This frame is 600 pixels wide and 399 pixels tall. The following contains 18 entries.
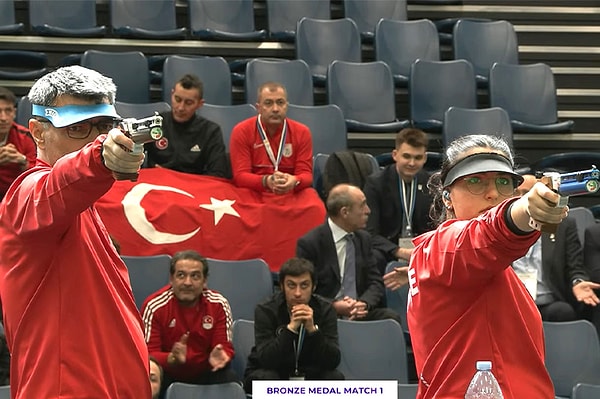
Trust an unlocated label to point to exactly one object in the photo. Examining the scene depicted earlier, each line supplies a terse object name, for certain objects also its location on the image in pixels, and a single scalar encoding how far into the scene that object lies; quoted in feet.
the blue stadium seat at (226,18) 66.80
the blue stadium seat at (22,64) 61.16
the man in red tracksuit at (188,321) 42.96
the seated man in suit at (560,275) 47.91
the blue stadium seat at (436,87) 63.62
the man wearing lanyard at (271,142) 54.08
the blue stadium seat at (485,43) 68.08
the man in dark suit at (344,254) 47.88
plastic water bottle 20.84
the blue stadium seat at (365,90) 62.85
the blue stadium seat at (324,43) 65.62
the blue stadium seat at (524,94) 64.85
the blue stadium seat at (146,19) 65.61
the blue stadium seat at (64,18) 63.98
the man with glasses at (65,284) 19.98
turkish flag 49.70
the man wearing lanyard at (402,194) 51.93
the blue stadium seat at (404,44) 66.64
